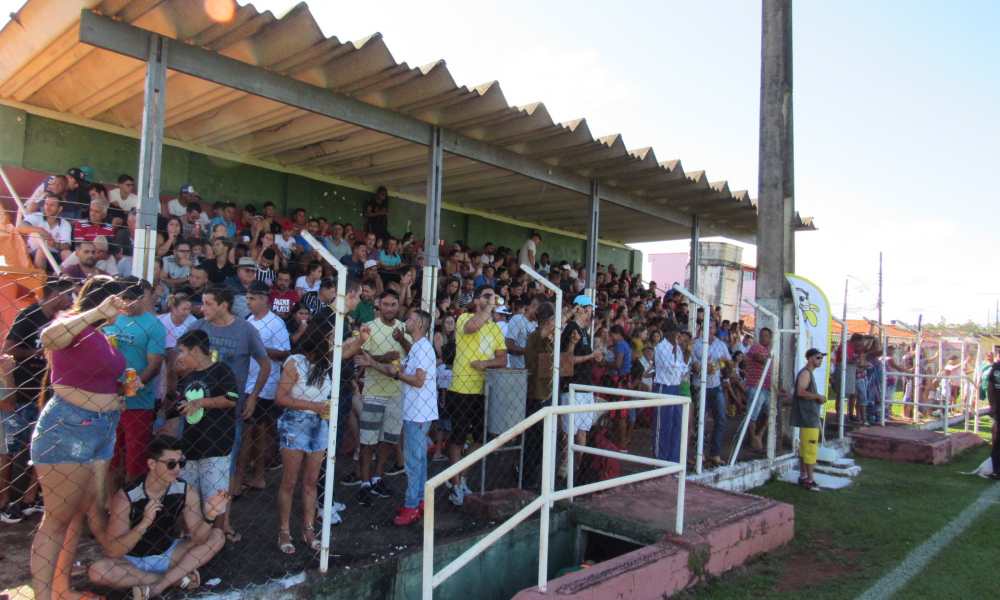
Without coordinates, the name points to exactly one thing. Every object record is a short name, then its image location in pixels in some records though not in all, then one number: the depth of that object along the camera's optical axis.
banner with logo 8.39
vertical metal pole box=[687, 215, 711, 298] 13.18
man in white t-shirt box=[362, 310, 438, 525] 4.64
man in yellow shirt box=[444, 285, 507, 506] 5.32
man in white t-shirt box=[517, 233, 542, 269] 11.55
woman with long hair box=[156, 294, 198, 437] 4.53
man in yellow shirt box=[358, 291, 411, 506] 5.16
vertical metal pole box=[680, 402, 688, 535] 4.57
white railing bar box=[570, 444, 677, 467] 4.85
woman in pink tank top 3.13
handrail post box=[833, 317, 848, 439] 9.57
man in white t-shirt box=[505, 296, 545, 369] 6.52
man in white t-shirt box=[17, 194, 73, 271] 5.67
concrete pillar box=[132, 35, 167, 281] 5.27
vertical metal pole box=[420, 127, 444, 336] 7.65
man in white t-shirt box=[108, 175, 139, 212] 7.61
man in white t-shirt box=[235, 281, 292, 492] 4.88
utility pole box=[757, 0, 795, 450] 8.87
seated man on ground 3.25
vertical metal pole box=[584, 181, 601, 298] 10.31
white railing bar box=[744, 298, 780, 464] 7.73
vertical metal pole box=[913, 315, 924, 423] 12.00
